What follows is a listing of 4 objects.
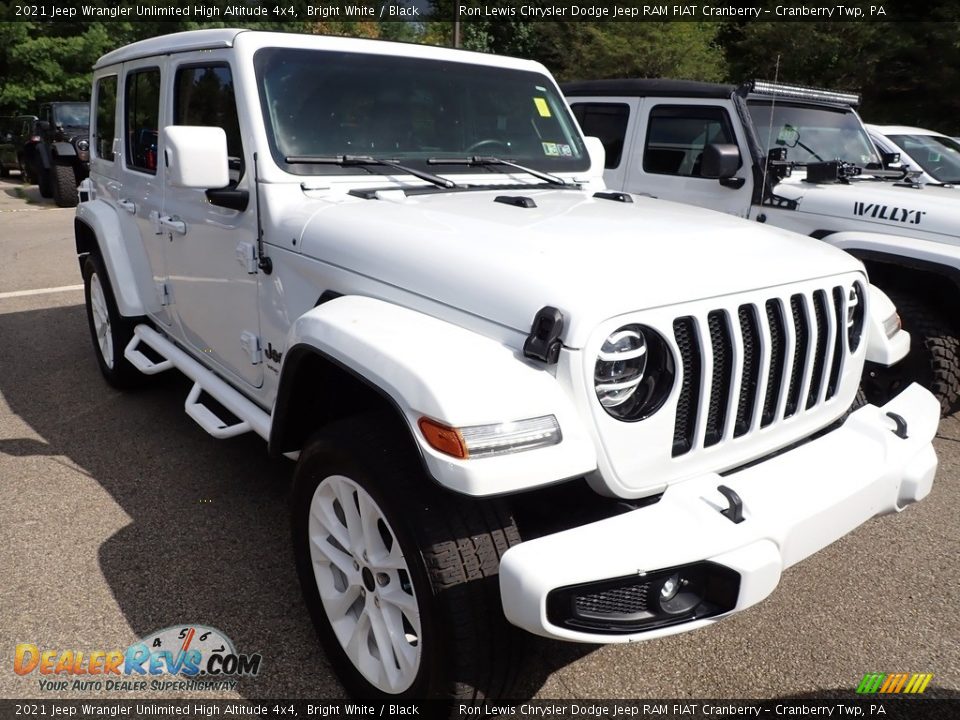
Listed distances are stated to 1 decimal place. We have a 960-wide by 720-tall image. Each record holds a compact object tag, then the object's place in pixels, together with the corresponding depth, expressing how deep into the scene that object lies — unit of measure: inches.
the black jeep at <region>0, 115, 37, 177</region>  689.7
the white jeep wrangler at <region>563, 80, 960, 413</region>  167.8
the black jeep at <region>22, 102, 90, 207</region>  588.7
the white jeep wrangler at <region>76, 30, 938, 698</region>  70.6
